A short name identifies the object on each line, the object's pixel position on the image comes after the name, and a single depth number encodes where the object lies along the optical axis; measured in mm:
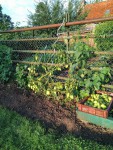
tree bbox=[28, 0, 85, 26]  12776
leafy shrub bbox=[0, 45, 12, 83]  3288
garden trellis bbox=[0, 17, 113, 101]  2293
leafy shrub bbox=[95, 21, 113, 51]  8550
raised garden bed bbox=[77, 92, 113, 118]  1987
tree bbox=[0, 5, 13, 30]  4703
